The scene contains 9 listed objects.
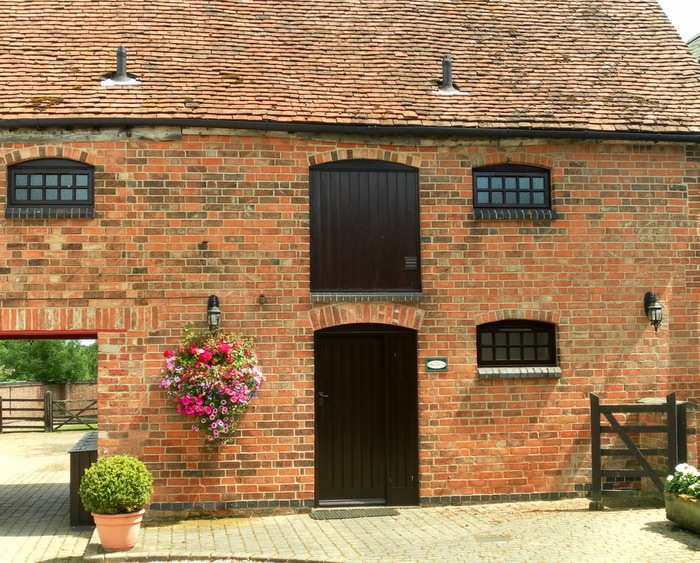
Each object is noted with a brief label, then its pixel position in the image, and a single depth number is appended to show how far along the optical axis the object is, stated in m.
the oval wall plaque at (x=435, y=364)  11.17
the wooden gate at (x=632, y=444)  10.50
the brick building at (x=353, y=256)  10.77
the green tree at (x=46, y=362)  35.44
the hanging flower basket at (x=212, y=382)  10.32
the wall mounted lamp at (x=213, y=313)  10.65
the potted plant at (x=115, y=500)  8.96
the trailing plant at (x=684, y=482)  9.16
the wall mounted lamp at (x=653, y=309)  11.44
